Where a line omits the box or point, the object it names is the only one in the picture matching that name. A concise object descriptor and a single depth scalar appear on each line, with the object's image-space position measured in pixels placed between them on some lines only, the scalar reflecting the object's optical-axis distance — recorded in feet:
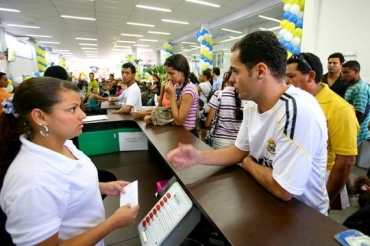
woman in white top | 2.02
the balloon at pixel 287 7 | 13.31
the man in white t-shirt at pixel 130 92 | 8.48
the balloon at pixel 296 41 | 13.26
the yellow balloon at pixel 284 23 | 13.50
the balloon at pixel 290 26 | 13.35
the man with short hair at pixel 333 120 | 4.60
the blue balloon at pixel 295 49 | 13.33
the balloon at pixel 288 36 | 13.32
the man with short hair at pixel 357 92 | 9.85
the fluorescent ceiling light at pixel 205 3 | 20.24
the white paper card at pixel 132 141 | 6.73
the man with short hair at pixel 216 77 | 21.75
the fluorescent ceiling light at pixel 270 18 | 23.68
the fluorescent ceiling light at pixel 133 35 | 36.09
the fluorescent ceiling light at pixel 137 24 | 27.90
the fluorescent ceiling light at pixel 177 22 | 26.77
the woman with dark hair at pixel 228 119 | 6.27
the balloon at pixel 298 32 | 13.19
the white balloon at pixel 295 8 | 12.97
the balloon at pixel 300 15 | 13.19
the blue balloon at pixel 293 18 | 13.30
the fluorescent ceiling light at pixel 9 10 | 22.39
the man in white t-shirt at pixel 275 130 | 2.47
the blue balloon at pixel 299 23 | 13.30
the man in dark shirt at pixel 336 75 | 10.06
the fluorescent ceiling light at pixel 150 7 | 21.24
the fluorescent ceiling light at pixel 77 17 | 24.54
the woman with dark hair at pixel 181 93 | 6.06
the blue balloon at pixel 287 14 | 13.46
